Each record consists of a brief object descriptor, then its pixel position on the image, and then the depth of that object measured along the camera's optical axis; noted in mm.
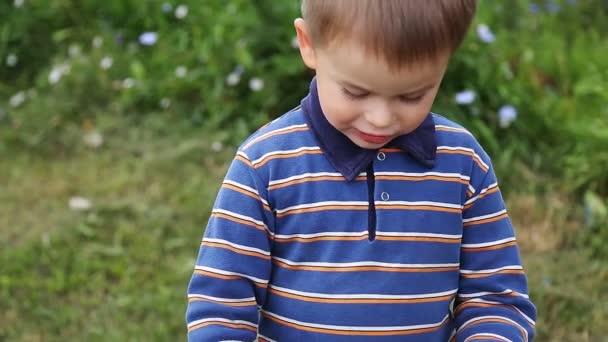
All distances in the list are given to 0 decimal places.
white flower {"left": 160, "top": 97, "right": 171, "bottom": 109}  4051
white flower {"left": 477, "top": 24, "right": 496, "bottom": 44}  3670
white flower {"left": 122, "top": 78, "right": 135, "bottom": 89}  4102
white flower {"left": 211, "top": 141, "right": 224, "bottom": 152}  3795
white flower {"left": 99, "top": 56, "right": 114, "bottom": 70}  4254
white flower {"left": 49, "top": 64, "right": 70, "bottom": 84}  4258
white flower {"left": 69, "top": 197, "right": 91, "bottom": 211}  3477
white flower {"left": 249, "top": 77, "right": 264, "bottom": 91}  3822
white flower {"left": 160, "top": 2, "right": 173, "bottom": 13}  4285
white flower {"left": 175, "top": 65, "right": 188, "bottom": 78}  4051
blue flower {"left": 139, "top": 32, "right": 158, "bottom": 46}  4266
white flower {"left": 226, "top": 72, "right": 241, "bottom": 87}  3865
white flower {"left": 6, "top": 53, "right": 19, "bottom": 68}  4523
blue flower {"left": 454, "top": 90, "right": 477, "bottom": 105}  3506
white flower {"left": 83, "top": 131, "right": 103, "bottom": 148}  3934
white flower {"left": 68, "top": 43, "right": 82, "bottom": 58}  4371
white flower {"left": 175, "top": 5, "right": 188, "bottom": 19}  4207
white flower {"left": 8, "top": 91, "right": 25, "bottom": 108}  4273
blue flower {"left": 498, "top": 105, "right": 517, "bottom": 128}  3527
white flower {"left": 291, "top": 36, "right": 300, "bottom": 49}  3768
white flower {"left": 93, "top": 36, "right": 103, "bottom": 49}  4391
